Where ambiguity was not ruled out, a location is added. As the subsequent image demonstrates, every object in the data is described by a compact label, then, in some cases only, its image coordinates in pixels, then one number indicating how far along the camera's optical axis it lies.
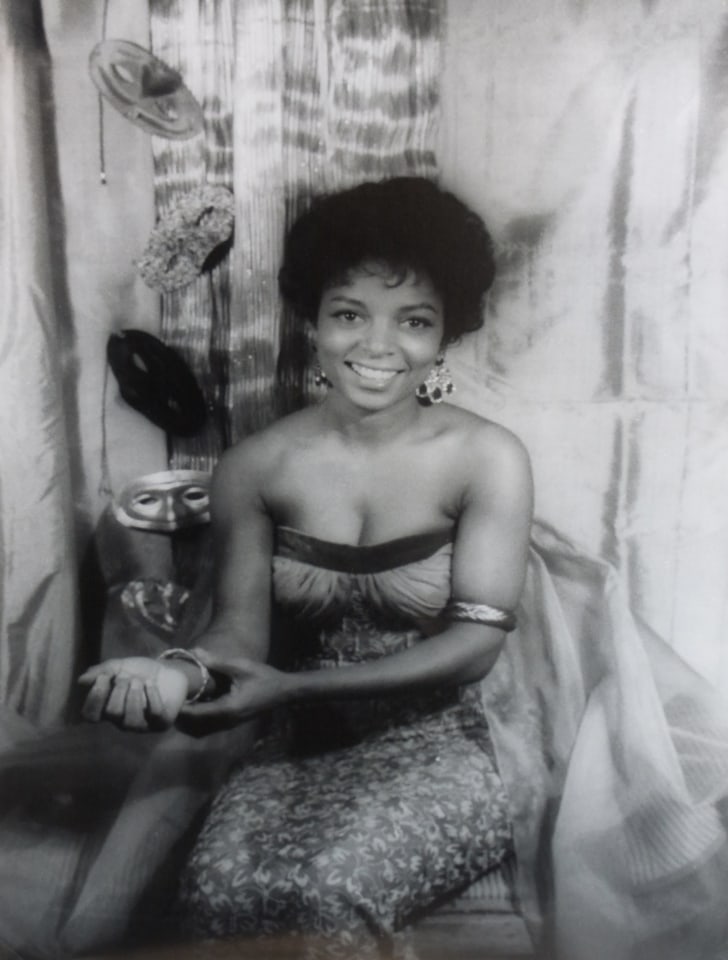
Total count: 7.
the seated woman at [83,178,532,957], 1.15
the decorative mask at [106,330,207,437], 1.20
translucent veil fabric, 1.19
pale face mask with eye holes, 1.23
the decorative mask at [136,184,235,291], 1.17
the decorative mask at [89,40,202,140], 1.16
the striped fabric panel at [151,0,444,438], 1.14
